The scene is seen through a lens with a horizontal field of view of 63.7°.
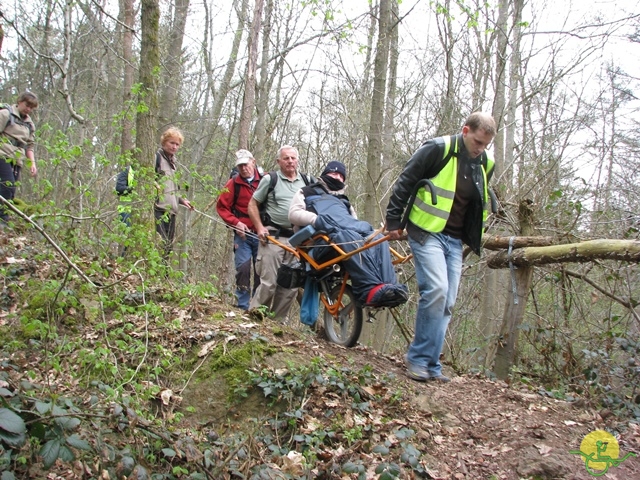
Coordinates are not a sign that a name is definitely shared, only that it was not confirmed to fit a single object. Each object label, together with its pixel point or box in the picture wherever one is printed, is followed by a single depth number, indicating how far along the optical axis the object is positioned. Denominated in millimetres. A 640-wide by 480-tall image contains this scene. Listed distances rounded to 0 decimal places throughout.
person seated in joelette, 4582
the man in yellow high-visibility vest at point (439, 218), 4281
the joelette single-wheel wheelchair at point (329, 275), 5105
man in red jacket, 6283
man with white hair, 5953
